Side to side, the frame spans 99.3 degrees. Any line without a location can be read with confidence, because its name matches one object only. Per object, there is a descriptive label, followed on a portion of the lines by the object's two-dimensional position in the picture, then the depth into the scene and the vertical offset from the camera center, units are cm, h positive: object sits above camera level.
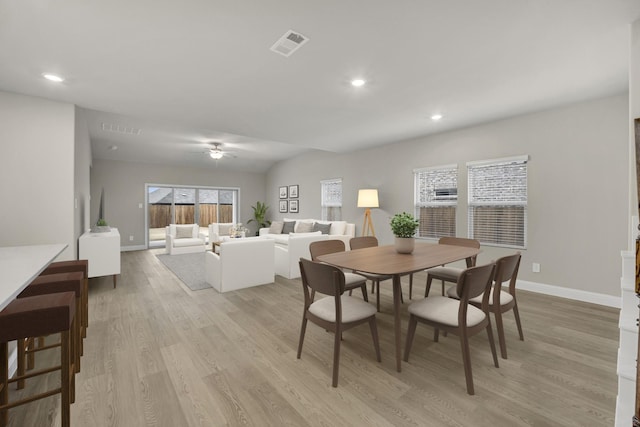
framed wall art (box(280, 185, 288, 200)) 844 +58
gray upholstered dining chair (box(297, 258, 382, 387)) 176 -71
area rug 410 -109
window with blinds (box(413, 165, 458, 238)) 453 +22
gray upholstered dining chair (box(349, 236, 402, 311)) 321 -38
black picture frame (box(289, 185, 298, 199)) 797 +57
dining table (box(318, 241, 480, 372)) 190 -40
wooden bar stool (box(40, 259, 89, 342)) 213 -49
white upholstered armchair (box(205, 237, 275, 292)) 369 -78
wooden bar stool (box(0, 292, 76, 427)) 121 -54
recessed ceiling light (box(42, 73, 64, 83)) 255 +125
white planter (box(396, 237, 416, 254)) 262 -32
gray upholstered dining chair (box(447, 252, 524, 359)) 200 -66
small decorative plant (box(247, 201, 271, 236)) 908 -15
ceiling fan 634 +141
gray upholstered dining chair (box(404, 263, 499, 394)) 170 -70
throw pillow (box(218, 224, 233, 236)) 727 -51
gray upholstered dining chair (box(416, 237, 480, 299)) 274 -61
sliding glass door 793 +8
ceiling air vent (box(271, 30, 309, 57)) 199 +129
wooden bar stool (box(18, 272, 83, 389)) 169 -52
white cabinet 358 -60
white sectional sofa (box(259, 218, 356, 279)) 445 -51
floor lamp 523 +26
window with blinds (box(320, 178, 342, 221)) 663 +30
